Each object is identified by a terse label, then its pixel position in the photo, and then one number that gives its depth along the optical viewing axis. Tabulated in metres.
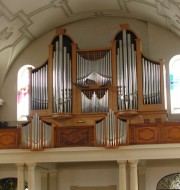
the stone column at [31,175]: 18.67
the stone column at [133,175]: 18.25
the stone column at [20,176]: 18.75
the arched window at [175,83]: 21.76
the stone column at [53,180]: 21.91
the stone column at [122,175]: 18.28
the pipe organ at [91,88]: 19.77
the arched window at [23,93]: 22.97
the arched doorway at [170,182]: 21.19
